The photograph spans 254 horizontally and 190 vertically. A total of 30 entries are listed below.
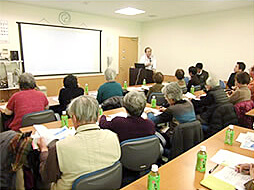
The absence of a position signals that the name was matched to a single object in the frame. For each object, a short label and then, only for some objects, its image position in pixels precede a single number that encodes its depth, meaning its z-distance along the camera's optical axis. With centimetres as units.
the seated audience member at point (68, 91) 294
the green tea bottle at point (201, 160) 130
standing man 598
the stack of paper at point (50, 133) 173
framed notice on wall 463
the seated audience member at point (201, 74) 526
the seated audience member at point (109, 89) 306
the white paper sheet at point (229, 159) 142
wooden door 716
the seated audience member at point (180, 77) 384
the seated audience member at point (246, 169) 123
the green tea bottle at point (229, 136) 170
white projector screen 511
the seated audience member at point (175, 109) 206
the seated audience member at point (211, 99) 276
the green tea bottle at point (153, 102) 288
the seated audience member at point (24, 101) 232
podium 552
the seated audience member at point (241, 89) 286
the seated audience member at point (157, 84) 344
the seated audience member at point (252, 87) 338
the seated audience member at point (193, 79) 434
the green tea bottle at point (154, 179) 108
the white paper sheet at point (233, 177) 118
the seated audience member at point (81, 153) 110
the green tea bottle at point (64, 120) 205
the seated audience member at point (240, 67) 452
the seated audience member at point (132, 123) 162
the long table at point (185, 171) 119
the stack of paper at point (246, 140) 170
